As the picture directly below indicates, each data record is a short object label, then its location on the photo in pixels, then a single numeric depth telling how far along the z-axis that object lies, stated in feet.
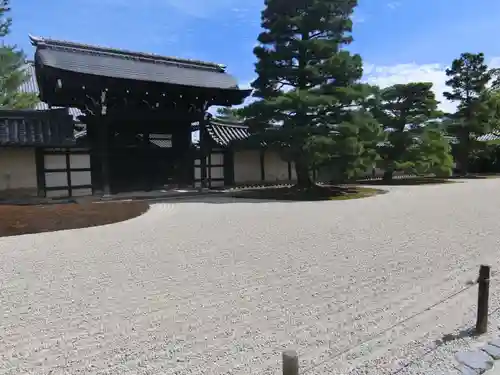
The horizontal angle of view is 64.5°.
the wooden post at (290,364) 5.60
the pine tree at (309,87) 40.52
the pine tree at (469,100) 74.79
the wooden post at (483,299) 9.18
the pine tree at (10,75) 49.49
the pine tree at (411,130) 62.08
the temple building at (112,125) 39.99
